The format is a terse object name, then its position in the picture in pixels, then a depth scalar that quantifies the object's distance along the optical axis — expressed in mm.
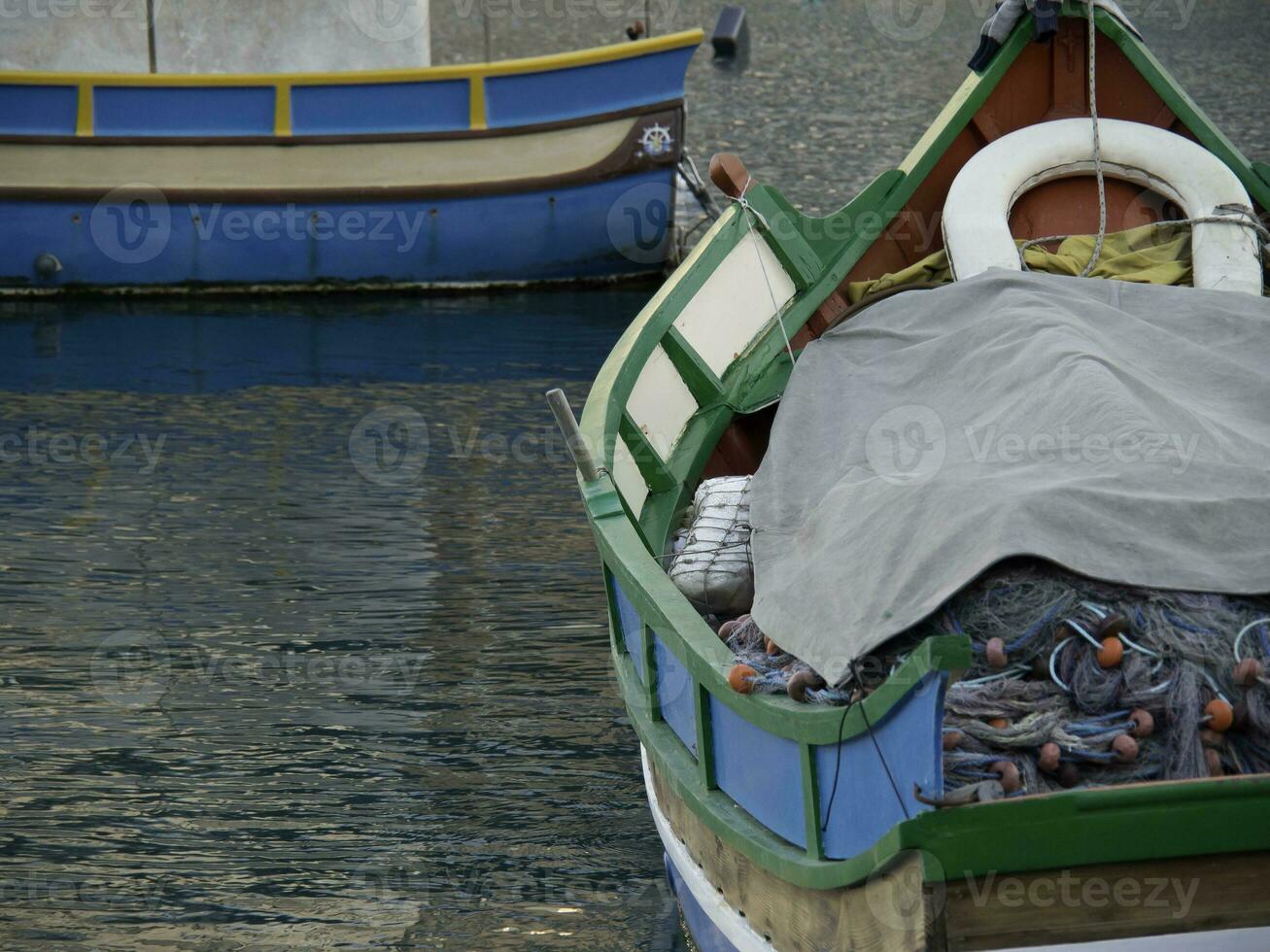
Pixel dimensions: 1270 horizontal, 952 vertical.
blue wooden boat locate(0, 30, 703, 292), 27125
